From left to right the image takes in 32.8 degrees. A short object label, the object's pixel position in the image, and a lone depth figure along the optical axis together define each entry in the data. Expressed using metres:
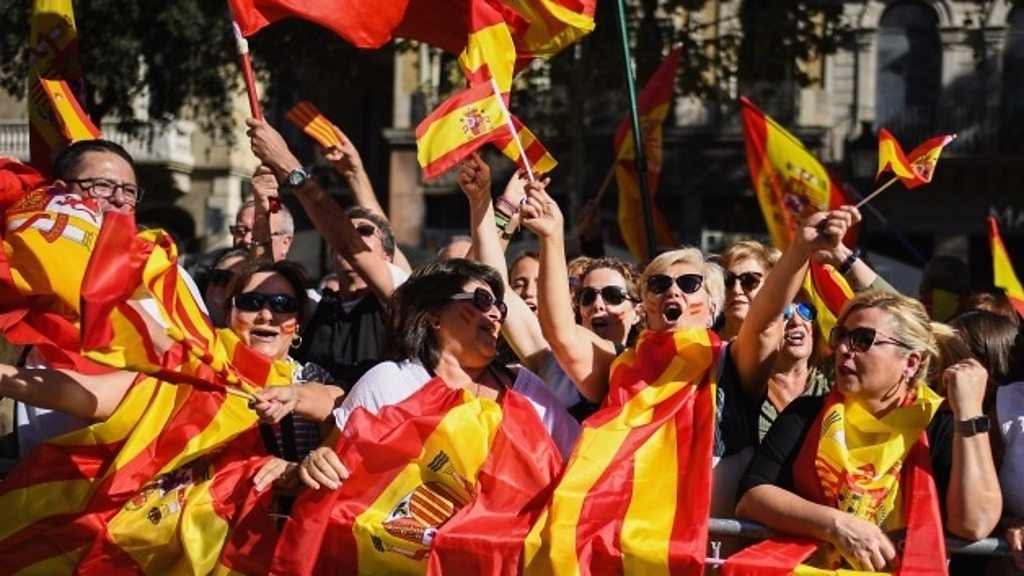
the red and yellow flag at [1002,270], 9.05
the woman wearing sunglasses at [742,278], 5.95
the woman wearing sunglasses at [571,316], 5.18
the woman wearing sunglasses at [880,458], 4.52
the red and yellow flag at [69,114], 6.61
